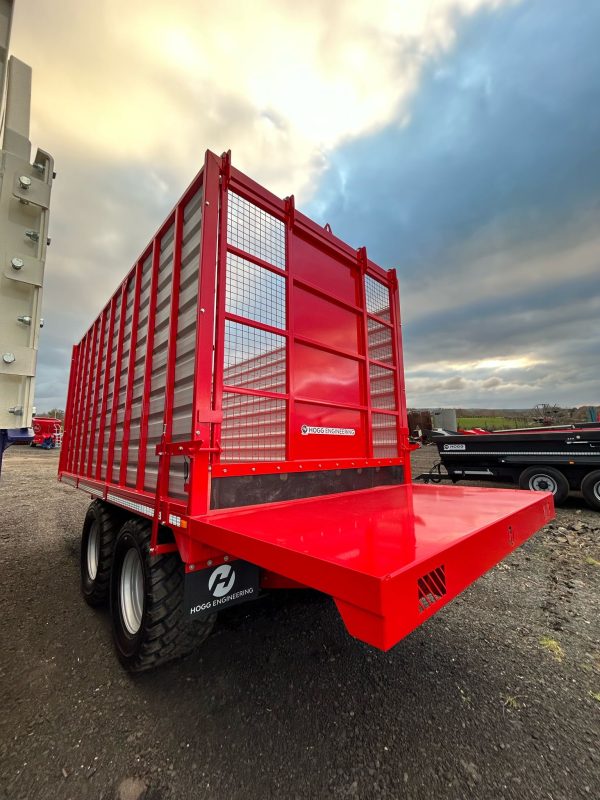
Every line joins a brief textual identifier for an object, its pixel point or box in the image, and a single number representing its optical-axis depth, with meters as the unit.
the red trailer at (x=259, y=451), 1.53
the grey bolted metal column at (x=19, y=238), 2.35
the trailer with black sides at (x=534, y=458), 7.13
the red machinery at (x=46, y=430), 24.89
